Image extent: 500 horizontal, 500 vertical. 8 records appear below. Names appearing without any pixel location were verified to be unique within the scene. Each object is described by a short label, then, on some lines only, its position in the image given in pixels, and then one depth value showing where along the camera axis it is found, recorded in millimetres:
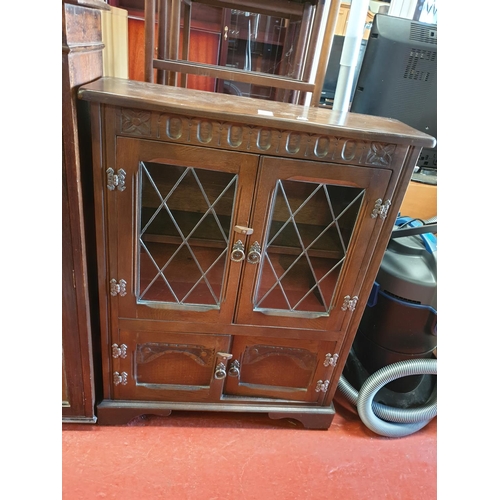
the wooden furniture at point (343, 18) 2941
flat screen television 1252
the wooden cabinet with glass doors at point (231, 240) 880
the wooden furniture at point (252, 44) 1218
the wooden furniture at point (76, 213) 798
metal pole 1225
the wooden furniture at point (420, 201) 1477
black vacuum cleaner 1280
